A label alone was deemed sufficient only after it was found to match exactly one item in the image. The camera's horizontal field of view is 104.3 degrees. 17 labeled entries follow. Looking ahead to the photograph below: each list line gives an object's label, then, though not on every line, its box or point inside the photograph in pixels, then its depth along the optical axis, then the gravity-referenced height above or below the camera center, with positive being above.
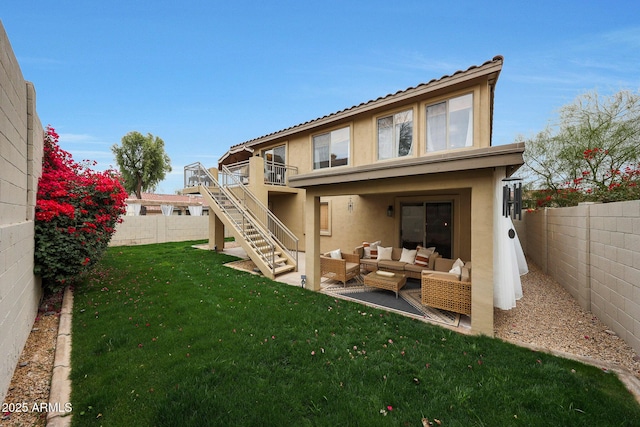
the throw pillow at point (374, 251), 9.09 -1.44
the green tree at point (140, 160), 23.27 +4.95
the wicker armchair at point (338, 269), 7.25 -1.73
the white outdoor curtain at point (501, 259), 4.45 -0.87
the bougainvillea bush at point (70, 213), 5.17 -0.04
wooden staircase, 8.73 -0.71
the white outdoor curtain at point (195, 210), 19.13 +0.11
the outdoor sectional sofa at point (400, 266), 7.55 -1.69
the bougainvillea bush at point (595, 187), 6.30 +0.88
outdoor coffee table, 6.45 -1.82
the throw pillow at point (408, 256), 8.19 -1.48
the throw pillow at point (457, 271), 5.50 -1.32
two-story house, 4.50 +0.87
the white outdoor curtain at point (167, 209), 18.78 +0.18
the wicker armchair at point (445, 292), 5.05 -1.70
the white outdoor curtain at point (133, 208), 20.23 +0.28
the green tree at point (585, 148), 9.73 +2.85
